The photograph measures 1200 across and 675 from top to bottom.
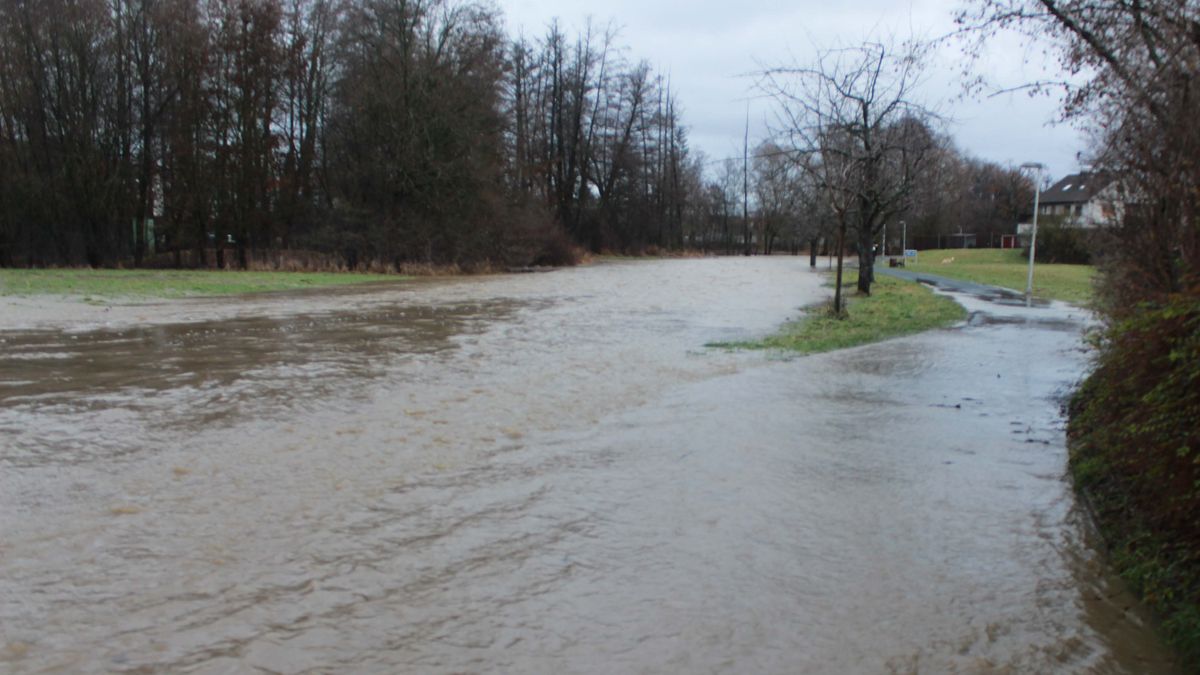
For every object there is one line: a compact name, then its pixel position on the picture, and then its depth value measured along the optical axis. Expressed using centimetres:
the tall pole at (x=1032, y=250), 2262
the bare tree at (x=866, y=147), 2122
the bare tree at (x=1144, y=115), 684
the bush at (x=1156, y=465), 398
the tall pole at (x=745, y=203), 9772
